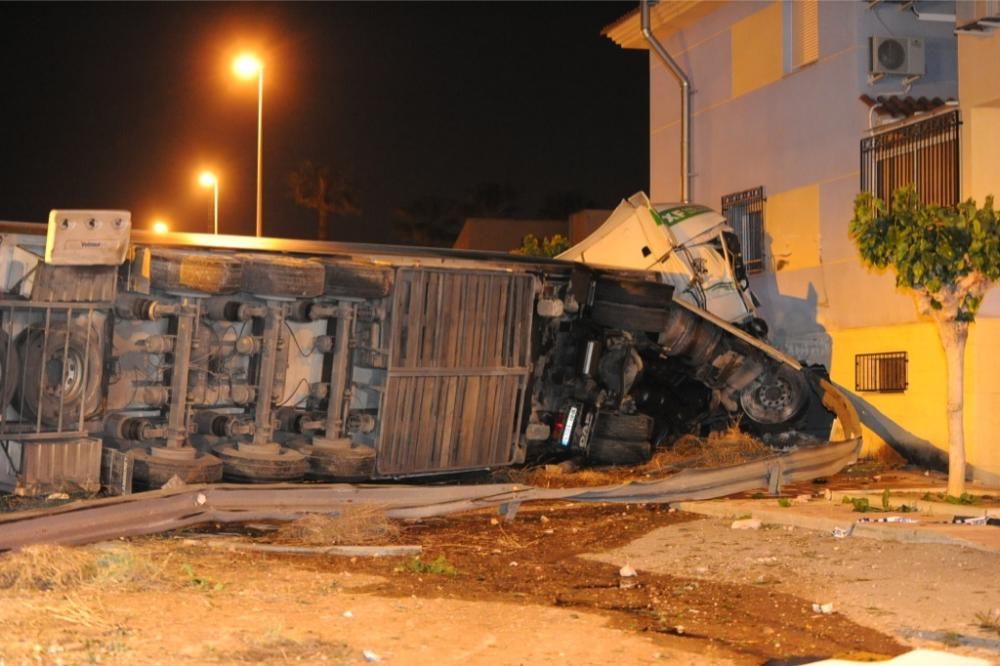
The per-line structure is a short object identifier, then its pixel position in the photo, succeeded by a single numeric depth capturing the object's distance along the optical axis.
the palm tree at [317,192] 57.28
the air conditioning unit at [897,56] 18.64
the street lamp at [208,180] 41.03
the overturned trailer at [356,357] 11.55
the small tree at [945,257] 12.38
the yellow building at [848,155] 15.91
